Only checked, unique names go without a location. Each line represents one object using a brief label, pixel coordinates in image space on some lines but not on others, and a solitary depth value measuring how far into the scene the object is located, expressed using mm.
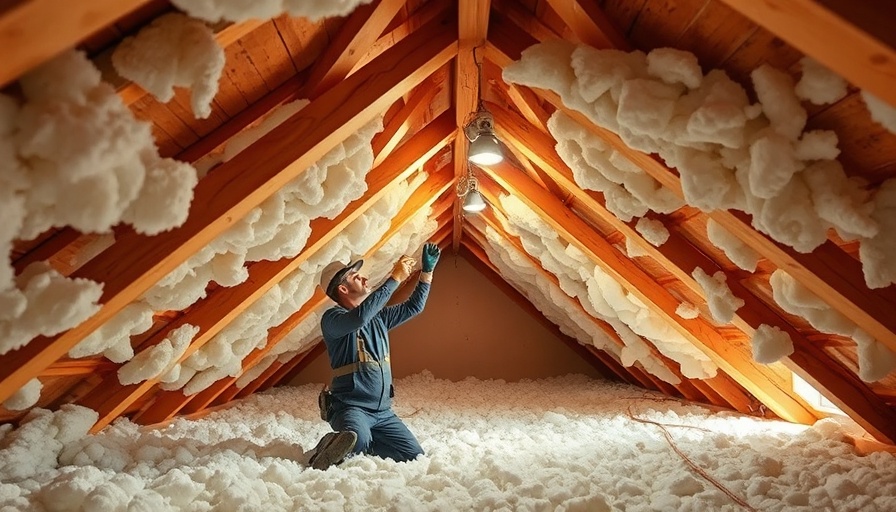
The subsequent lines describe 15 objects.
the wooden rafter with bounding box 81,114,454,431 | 2670
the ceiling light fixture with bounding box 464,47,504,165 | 2182
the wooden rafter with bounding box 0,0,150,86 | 812
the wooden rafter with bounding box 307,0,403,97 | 1699
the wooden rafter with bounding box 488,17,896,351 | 1686
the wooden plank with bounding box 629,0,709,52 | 1470
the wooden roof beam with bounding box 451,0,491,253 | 1855
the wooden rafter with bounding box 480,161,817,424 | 3012
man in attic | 2893
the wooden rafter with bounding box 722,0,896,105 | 954
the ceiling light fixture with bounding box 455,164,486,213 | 2797
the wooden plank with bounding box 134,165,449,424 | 3479
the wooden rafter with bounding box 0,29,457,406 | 1604
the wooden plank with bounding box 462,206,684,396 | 4273
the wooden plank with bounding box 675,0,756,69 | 1365
